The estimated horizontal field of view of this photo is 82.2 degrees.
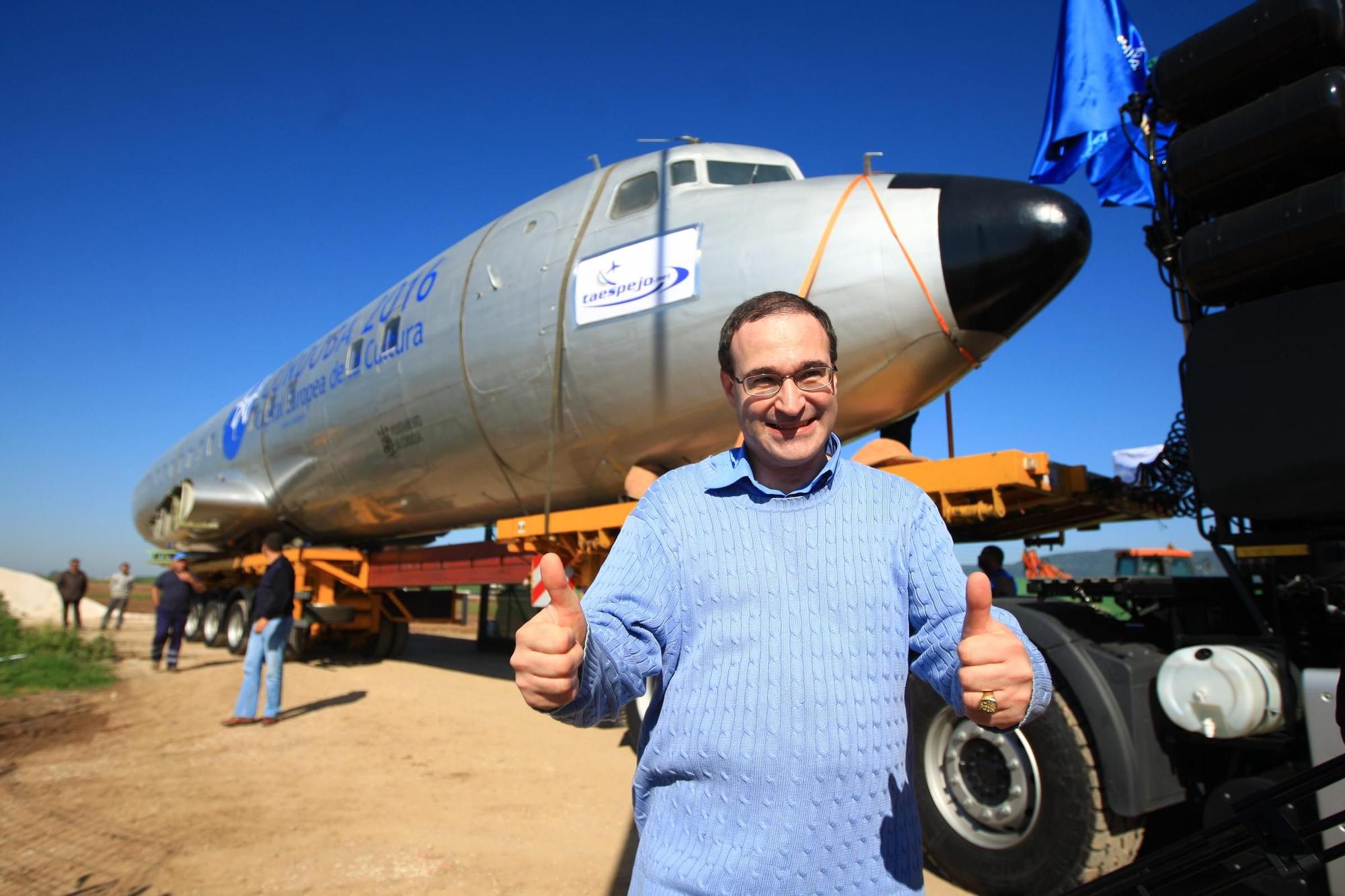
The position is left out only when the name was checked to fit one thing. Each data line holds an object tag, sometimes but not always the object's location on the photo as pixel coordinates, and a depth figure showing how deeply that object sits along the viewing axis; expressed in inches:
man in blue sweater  52.1
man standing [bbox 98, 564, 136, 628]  769.6
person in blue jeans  286.4
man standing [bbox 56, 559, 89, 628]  715.4
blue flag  221.6
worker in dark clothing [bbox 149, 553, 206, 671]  423.5
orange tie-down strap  173.2
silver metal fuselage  181.3
